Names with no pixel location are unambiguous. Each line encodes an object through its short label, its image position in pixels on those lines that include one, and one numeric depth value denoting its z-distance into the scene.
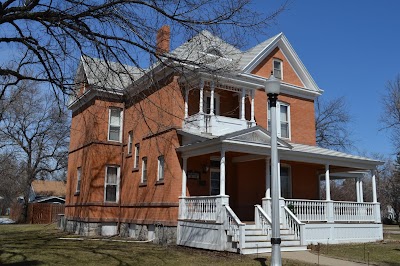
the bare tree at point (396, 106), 41.85
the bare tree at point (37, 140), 40.62
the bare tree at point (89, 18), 8.66
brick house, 16.67
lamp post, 8.71
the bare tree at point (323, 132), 41.25
